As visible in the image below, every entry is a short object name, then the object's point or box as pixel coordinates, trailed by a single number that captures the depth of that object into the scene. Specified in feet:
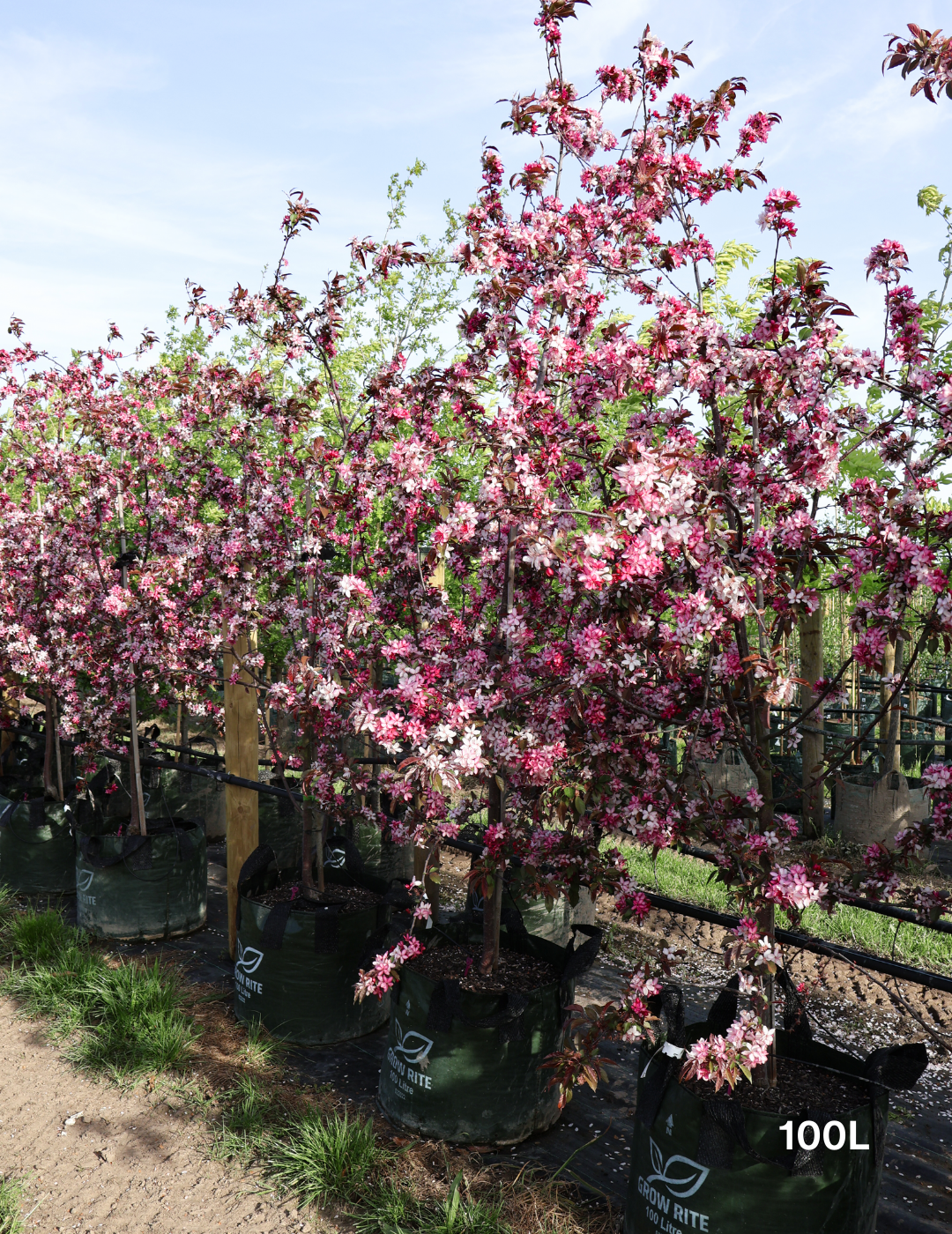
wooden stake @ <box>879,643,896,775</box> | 24.35
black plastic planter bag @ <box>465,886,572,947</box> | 15.01
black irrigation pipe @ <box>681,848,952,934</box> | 8.34
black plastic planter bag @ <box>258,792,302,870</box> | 19.93
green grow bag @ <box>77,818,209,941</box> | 16.08
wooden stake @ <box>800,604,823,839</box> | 24.27
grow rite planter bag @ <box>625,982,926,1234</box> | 7.29
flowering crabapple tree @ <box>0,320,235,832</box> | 17.24
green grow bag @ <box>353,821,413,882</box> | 18.98
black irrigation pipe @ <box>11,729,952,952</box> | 8.50
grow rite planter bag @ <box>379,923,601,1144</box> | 9.84
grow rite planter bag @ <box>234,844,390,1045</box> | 12.26
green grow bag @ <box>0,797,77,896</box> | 18.89
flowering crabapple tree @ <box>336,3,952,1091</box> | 7.32
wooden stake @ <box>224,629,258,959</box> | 14.65
